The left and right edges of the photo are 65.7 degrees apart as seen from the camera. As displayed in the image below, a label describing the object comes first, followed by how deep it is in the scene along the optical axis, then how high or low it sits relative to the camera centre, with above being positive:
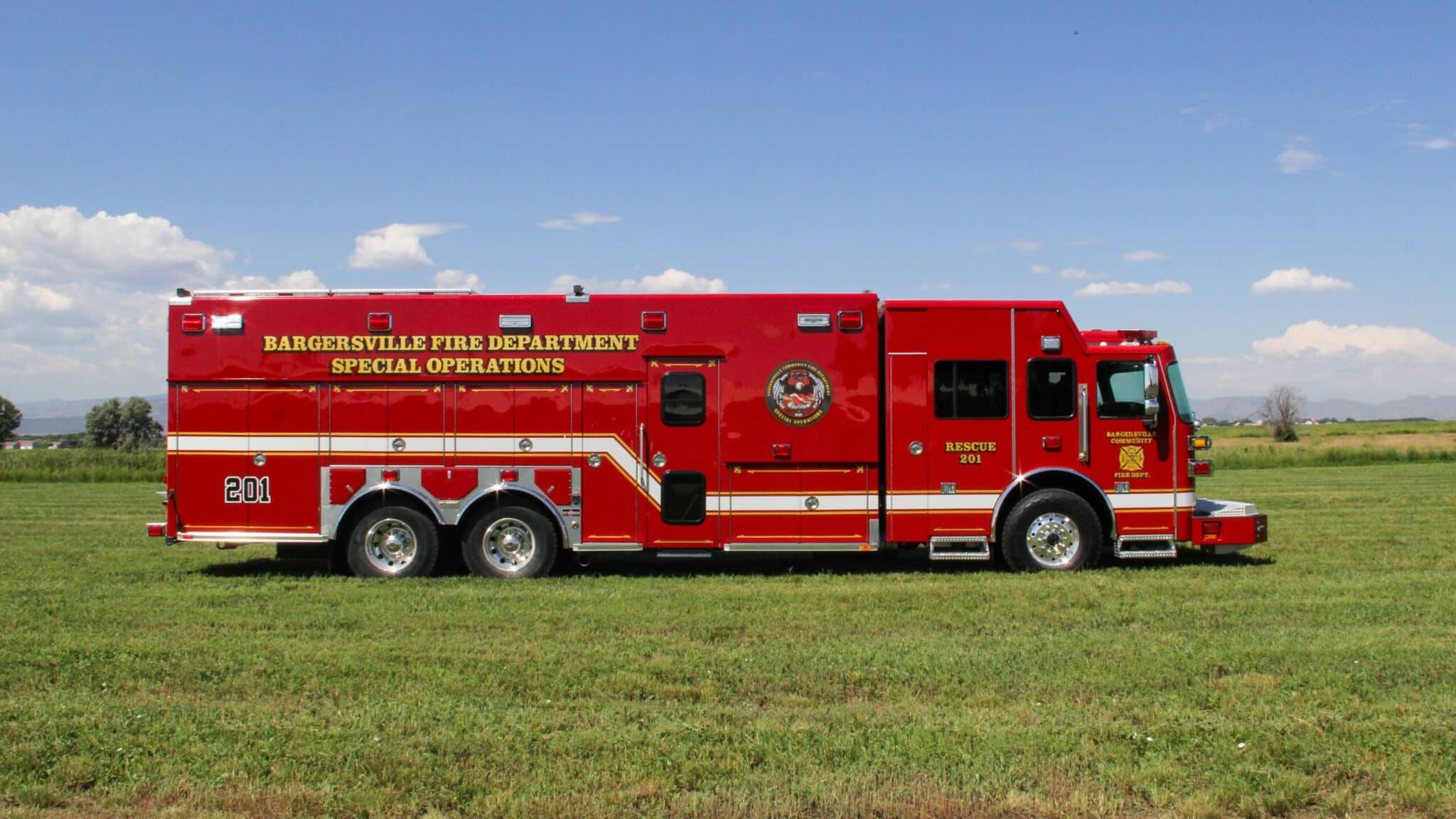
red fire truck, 12.11 +0.17
